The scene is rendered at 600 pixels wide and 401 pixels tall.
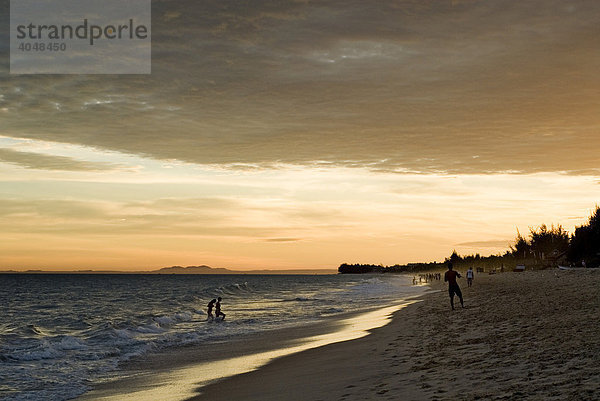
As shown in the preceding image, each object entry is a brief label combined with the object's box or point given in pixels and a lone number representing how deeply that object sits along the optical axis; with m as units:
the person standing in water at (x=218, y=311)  35.69
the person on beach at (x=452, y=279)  24.56
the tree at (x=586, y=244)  66.08
